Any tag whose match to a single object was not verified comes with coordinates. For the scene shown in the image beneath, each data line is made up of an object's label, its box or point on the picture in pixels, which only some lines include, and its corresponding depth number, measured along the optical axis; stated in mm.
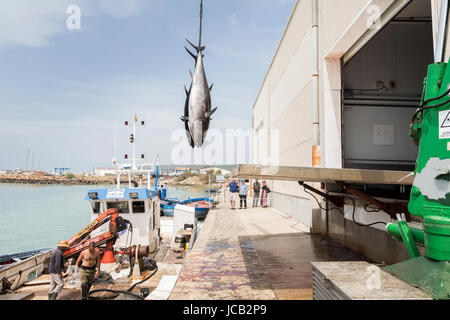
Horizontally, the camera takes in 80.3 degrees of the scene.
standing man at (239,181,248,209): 15422
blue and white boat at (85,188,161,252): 11555
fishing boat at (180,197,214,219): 19359
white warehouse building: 6922
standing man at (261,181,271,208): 16334
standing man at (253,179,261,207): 16250
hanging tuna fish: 5051
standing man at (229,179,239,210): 15758
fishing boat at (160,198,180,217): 23594
